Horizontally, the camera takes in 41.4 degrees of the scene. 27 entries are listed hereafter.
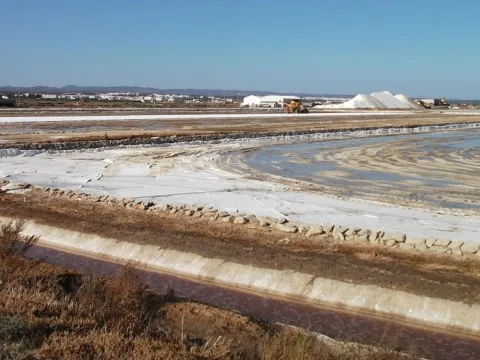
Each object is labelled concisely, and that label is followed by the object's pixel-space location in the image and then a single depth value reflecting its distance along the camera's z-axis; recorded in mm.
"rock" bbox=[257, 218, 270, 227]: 12945
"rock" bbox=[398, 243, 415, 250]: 11156
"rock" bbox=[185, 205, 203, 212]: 14445
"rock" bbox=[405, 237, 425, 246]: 11312
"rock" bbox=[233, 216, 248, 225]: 13192
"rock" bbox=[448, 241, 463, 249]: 11075
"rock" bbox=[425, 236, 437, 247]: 11211
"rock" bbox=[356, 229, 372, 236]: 11945
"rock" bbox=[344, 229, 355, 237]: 11983
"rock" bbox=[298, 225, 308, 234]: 12336
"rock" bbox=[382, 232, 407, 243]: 11555
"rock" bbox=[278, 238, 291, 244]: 11742
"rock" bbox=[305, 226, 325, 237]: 12125
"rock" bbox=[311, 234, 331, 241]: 11867
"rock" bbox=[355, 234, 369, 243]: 11672
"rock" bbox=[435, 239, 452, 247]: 11188
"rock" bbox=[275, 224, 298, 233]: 12438
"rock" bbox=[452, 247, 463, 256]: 10758
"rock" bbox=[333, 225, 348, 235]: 12213
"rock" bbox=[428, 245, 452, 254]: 10919
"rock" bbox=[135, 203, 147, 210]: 14961
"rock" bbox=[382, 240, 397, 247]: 11347
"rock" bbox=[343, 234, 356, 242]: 11757
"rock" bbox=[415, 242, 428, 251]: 11086
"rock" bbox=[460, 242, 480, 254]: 10836
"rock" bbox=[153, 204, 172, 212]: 14680
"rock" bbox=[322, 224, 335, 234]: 12253
